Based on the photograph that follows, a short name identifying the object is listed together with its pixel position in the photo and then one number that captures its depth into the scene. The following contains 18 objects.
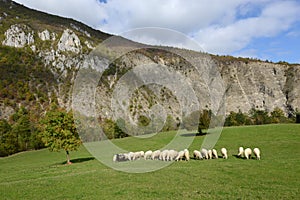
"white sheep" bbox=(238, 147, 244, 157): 30.59
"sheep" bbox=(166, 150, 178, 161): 30.62
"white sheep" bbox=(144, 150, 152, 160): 34.36
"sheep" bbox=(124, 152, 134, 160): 34.72
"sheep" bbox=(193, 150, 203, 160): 30.76
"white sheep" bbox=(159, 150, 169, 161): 31.20
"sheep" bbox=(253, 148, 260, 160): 28.25
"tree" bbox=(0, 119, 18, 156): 69.38
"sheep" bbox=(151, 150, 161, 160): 32.80
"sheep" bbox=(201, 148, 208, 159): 30.65
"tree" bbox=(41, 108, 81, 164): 38.75
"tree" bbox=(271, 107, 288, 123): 112.06
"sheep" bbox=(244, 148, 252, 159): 29.01
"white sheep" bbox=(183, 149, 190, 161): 30.26
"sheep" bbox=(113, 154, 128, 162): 34.35
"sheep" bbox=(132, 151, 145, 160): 35.05
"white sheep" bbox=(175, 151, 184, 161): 30.40
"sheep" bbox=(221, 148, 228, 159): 30.16
